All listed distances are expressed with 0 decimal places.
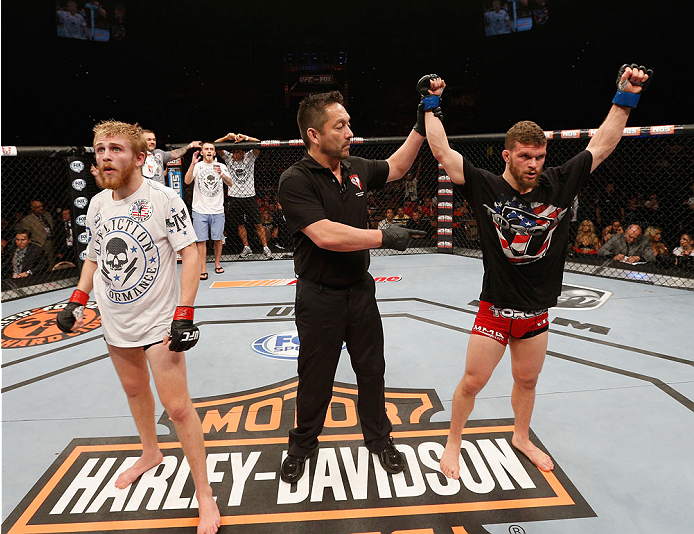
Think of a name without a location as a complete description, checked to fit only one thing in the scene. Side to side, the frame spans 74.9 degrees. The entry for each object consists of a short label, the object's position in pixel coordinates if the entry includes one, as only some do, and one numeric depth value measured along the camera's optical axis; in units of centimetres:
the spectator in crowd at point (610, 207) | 776
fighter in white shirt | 175
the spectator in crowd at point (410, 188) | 911
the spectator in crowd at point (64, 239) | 604
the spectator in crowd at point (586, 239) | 659
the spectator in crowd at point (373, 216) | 856
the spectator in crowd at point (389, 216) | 725
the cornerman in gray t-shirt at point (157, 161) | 560
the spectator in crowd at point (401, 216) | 812
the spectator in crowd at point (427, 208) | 869
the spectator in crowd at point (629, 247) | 569
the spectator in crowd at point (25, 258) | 556
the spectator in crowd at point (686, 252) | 543
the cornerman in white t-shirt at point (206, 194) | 584
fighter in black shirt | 190
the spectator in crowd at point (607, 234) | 614
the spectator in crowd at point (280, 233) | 774
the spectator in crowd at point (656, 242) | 595
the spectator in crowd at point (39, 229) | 594
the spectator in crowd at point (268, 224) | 765
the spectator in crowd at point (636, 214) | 695
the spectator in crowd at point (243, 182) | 658
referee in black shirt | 188
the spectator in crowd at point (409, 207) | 891
